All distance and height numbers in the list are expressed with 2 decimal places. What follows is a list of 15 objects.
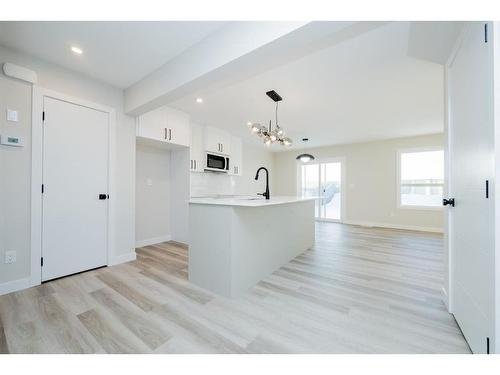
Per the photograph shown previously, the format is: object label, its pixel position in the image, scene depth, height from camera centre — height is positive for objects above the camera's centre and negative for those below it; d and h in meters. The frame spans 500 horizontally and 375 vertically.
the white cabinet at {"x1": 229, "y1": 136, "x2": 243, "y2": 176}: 5.27 +0.86
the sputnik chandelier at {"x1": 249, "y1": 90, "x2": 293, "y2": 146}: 2.99 +0.86
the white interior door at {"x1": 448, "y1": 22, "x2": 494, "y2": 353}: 1.03 +0.02
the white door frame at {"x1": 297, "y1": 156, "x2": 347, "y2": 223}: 6.45 +0.11
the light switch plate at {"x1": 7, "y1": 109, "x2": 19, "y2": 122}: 2.04 +0.74
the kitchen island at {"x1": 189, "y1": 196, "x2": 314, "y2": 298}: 1.97 -0.59
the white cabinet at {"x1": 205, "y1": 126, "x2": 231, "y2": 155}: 4.45 +1.12
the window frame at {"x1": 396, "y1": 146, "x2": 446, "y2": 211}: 5.18 +0.37
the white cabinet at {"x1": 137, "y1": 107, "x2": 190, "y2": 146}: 3.18 +1.06
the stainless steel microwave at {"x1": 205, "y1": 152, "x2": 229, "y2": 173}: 4.47 +0.61
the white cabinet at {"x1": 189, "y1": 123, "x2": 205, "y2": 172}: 4.12 +0.82
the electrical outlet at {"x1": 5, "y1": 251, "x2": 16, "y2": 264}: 2.03 -0.68
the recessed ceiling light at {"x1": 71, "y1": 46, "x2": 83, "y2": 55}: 2.05 +1.41
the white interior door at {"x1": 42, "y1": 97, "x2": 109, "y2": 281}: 2.29 +0.01
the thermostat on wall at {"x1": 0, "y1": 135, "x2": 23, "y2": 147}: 1.99 +0.48
